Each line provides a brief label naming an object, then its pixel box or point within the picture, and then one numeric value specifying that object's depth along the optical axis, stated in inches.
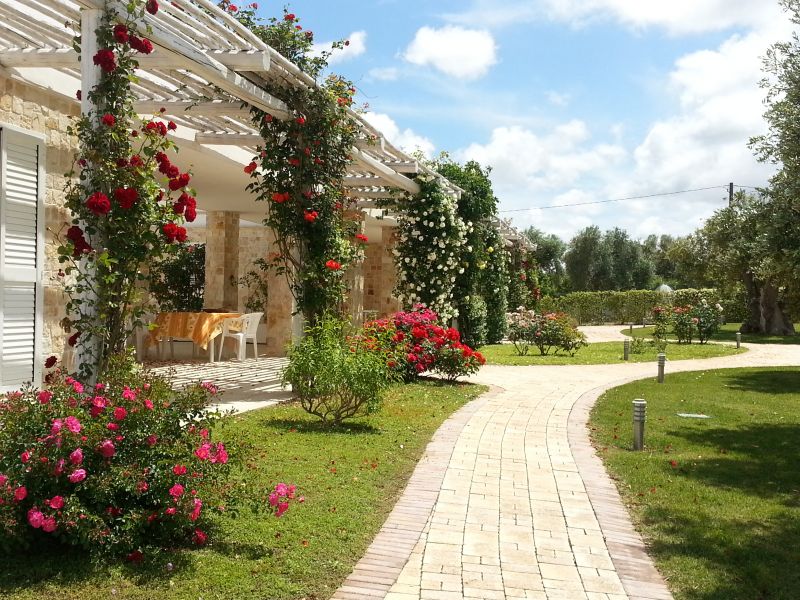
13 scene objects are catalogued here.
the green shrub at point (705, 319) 842.8
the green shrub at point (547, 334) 677.3
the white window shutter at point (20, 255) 262.7
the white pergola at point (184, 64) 224.2
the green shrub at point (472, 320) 639.1
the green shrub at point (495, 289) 743.7
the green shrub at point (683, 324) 839.1
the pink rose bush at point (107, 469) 134.1
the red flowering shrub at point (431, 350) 429.7
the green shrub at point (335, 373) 271.1
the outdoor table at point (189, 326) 477.1
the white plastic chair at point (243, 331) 499.7
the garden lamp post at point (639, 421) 272.4
